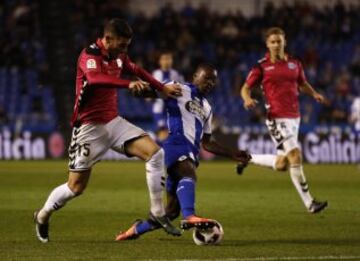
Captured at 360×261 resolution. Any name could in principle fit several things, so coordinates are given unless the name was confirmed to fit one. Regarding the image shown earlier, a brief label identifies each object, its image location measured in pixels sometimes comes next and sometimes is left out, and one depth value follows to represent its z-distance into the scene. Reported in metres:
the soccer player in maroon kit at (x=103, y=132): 18.33
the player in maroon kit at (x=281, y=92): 26.53
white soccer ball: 18.00
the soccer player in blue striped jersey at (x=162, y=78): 38.84
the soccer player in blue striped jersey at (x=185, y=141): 18.95
